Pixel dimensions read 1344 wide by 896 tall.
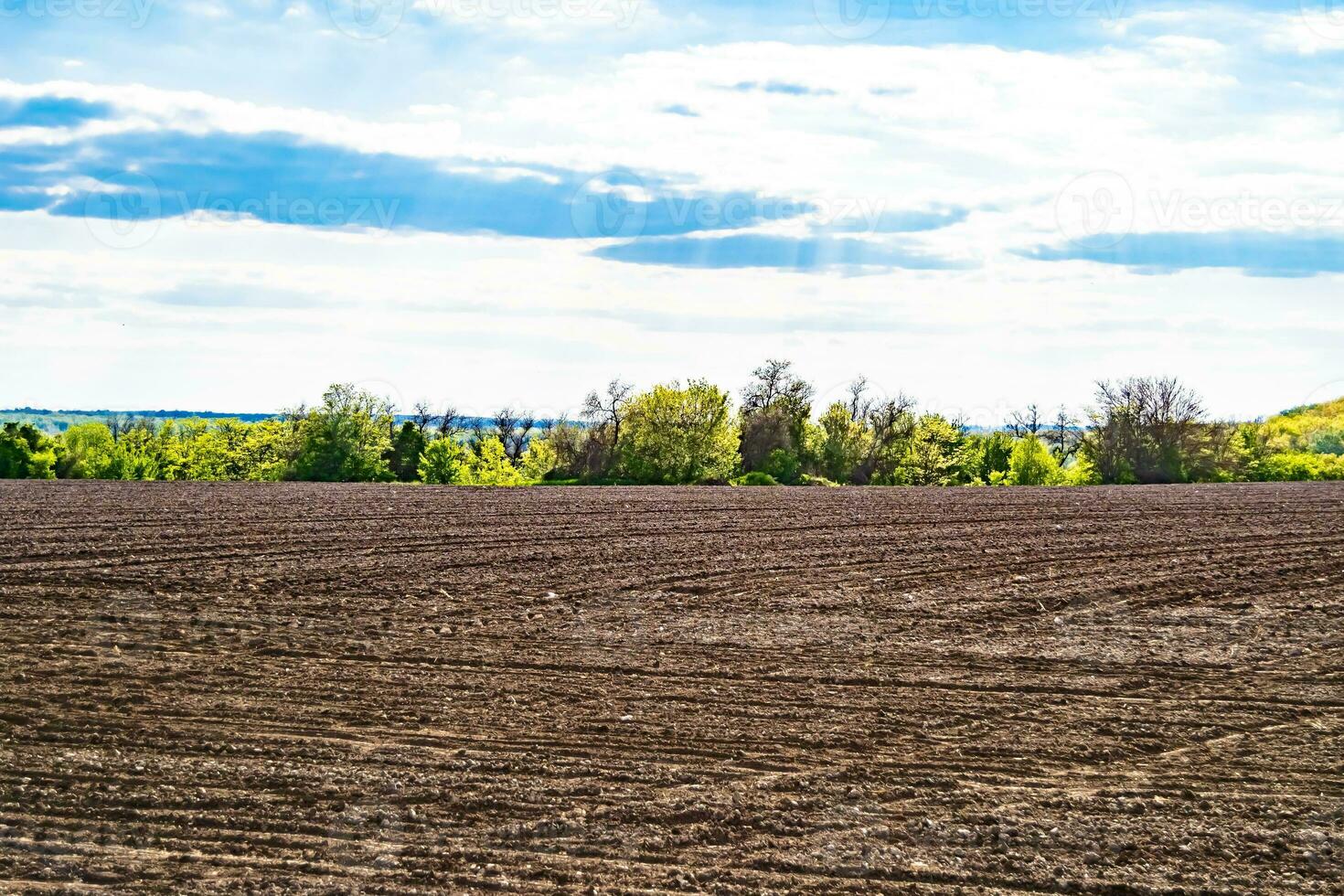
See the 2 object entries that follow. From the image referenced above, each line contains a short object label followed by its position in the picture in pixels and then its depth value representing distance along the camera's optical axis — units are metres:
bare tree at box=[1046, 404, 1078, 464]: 99.31
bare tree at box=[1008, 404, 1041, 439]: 107.62
